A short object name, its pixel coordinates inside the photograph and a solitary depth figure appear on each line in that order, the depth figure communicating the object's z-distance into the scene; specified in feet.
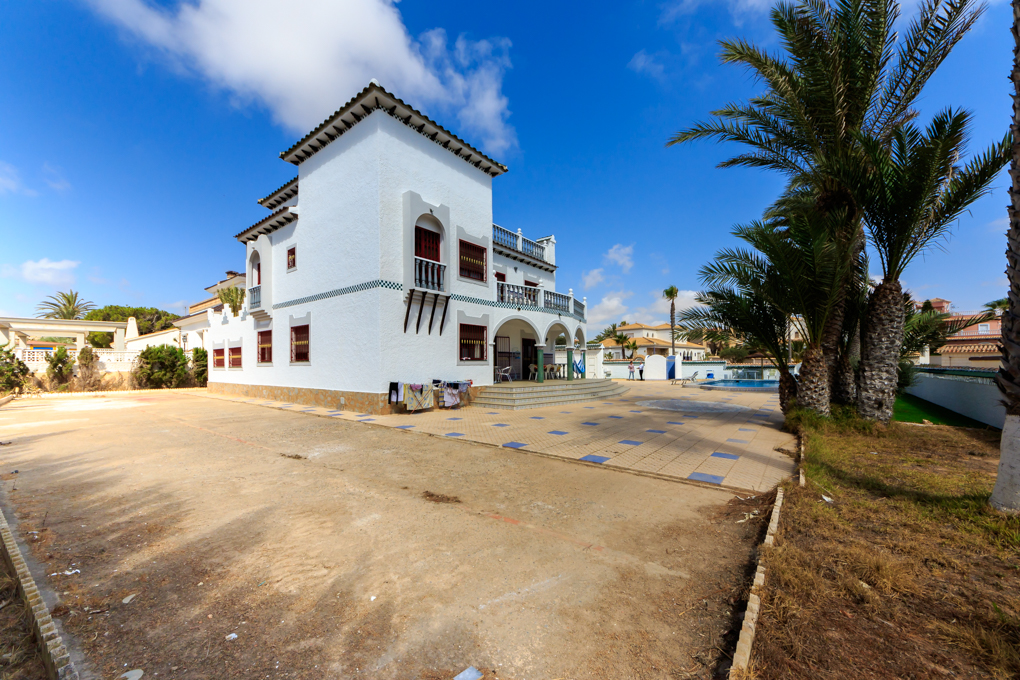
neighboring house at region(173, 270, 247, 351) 67.87
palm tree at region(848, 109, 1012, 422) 22.79
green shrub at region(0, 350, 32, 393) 55.52
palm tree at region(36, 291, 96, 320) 121.19
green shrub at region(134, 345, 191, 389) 70.44
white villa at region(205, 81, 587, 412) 38.83
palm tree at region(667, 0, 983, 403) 26.33
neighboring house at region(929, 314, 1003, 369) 66.39
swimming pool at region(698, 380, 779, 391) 71.86
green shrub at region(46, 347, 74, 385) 63.67
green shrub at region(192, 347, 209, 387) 74.13
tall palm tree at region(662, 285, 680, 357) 149.08
